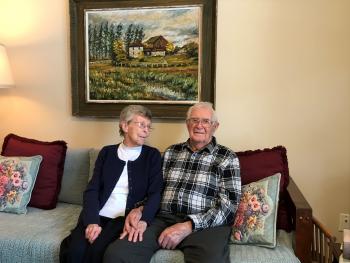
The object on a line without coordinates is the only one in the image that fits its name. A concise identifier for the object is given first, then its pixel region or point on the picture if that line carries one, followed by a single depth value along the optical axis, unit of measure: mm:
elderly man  1684
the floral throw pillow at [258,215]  1804
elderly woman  1849
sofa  1695
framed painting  2486
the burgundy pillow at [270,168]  2014
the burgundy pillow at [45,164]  2332
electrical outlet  2400
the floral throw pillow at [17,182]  2229
